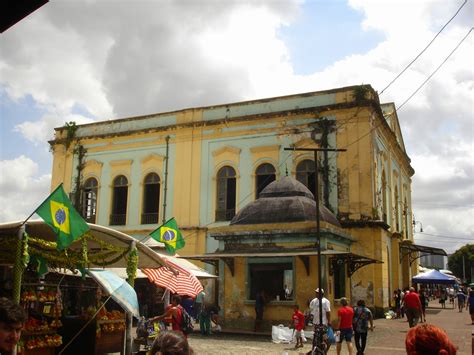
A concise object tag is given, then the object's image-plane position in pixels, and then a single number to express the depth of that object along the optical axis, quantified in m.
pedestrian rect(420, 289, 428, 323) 20.28
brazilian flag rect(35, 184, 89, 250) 7.73
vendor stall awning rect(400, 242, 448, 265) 27.78
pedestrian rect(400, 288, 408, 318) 22.53
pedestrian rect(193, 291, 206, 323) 20.22
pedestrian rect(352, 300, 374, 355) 11.56
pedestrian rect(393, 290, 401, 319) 22.53
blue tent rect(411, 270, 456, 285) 27.38
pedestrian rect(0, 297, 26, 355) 3.22
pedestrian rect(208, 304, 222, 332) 16.83
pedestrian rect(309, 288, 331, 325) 13.01
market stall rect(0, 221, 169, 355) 8.56
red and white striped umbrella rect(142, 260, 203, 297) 11.70
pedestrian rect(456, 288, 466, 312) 28.89
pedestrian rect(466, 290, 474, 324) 19.04
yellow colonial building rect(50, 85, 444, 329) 16.69
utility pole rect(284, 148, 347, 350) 10.82
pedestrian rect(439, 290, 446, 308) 32.79
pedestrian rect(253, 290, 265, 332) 15.97
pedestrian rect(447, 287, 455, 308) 38.58
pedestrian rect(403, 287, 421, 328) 17.03
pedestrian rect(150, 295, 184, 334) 10.88
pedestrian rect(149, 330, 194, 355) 2.83
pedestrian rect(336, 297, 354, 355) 11.62
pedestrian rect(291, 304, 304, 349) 13.46
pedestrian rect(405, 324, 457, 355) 2.49
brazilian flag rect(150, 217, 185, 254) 12.16
